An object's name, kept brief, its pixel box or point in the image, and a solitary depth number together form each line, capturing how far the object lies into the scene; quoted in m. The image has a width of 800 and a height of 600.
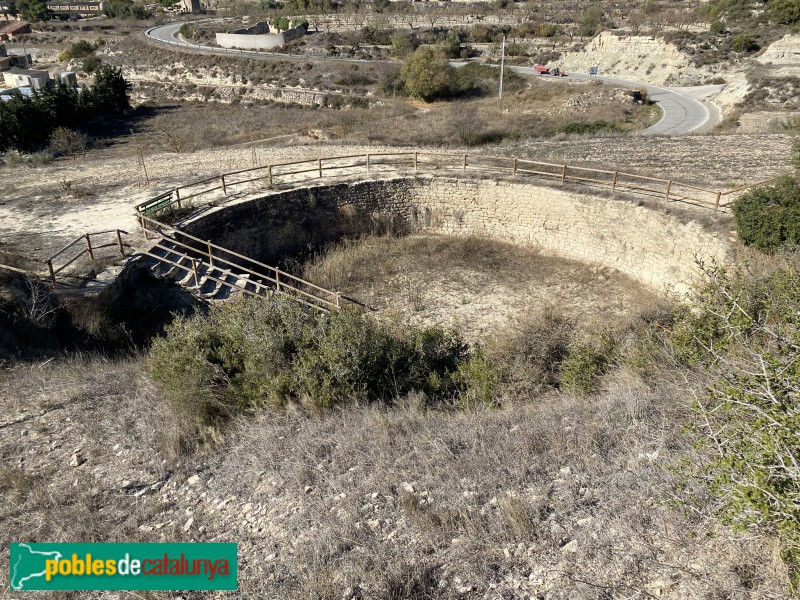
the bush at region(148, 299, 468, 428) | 8.20
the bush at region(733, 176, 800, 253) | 12.71
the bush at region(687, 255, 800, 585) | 3.91
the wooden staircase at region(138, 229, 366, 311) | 13.38
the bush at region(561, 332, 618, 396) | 9.01
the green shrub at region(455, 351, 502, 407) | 8.77
